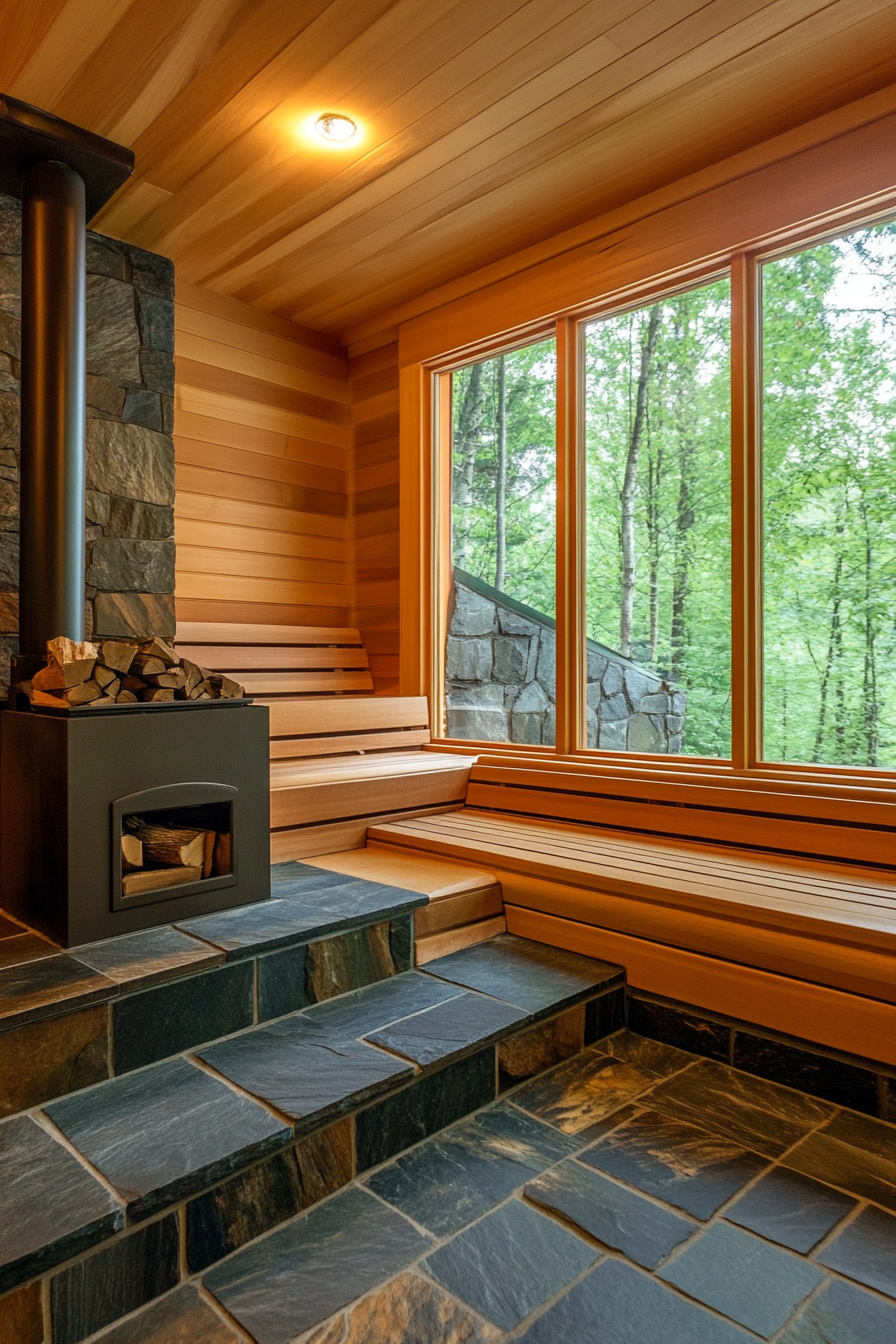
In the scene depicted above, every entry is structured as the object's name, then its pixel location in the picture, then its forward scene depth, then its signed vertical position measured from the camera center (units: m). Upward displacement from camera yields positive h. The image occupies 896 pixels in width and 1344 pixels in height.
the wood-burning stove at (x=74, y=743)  2.02 -0.16
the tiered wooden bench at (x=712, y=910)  1.97 -0.63
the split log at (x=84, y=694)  2.05 -0.03
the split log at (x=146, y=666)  2.20 +0.04
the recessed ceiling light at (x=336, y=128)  2.62 +1.79
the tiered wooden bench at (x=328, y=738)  2.92 -0.24
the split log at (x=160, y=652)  2.24 +0.08
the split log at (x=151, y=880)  2.15 -0.53
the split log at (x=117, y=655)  2.17 +0.07
